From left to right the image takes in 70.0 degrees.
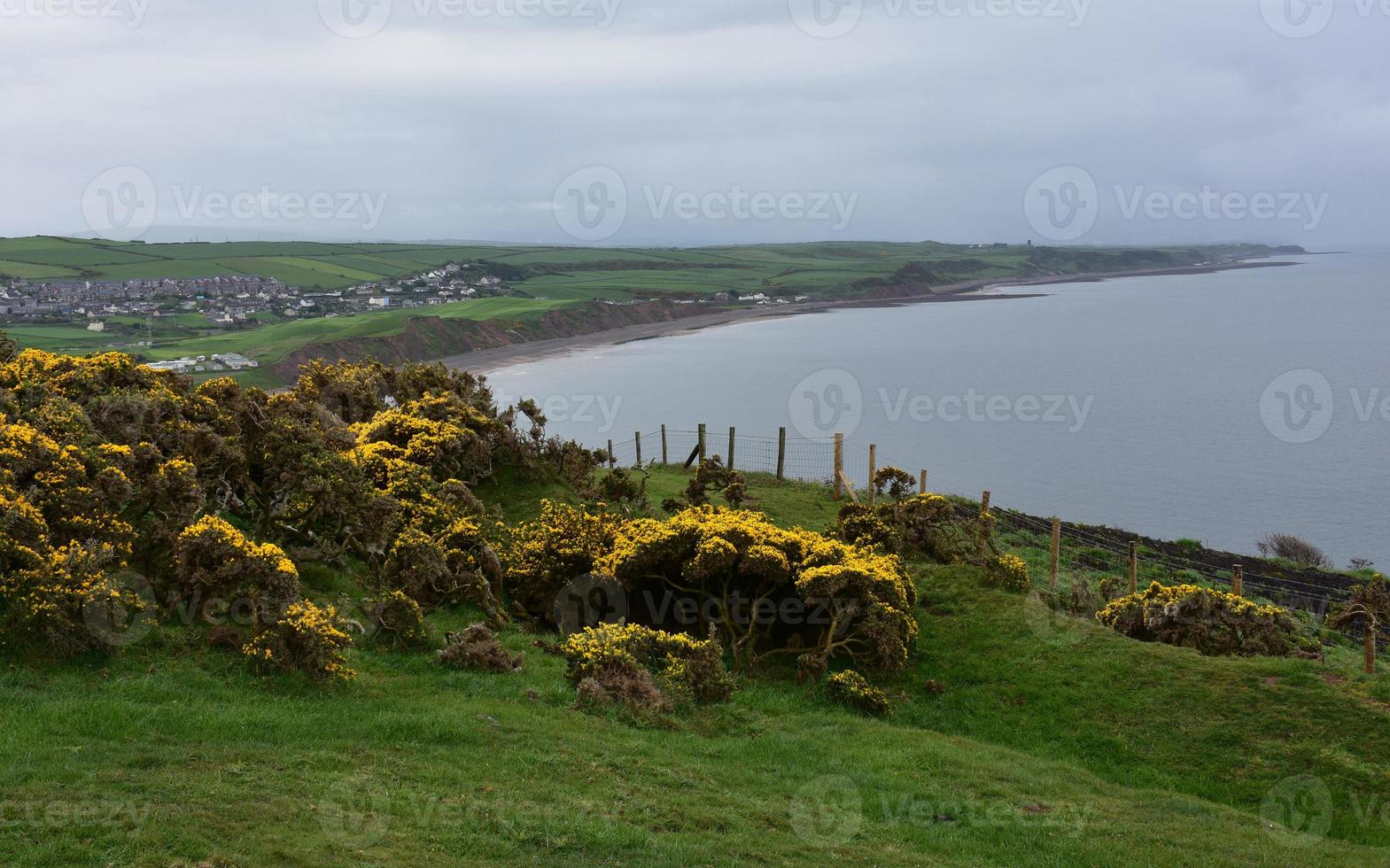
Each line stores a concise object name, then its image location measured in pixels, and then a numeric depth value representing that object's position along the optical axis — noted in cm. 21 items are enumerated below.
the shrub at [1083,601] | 2183
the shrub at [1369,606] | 2057
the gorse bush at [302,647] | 1395
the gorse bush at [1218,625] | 1869
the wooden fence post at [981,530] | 2500
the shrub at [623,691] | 1515
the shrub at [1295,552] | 3981
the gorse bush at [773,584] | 1869
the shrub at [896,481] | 2789
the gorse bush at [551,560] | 2084
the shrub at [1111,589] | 2470
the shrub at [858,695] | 1725
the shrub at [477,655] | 1609
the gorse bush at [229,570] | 1487
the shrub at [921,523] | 2423
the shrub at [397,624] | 1659
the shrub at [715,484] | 2727
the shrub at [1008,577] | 2136
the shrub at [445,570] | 1919
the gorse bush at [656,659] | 1594
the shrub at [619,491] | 2711
